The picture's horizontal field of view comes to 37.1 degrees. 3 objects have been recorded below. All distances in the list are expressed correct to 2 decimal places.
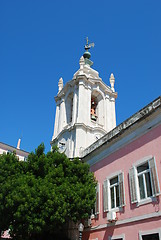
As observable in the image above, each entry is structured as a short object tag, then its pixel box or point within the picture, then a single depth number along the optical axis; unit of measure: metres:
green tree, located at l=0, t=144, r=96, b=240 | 11.72
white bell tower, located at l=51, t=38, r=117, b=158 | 21.13
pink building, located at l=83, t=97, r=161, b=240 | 10.54
